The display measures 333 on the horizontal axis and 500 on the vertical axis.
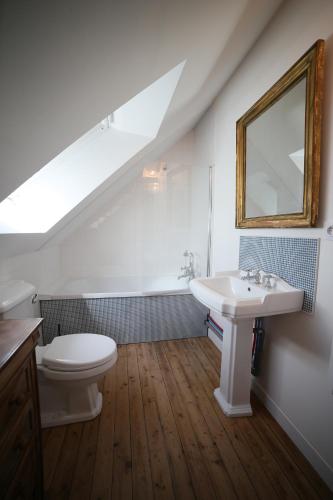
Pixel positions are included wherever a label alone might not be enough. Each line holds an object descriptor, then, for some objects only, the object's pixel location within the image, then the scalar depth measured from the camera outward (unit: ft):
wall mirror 3.35
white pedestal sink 3.63
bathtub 6.50
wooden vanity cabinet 1.97
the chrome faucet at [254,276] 4.57
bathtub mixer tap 9.11
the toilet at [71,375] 3.85
